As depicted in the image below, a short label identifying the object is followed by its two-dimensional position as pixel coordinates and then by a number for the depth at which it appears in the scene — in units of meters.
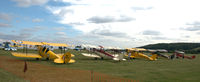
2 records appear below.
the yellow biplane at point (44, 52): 15.18
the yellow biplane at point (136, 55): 24.18
